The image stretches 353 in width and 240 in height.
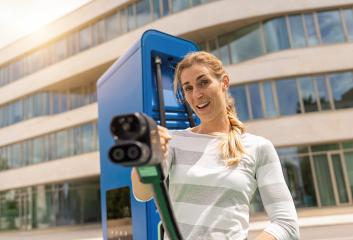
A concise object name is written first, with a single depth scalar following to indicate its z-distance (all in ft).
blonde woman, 4.59
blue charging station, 9.26
